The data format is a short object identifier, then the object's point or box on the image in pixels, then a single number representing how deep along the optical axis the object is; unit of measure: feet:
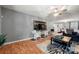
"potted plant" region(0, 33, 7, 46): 3.41
